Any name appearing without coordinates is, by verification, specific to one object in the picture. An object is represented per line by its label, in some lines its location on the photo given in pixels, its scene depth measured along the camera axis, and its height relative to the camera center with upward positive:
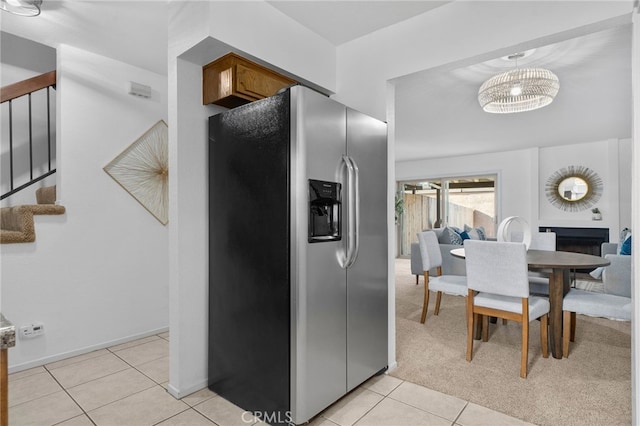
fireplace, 6.41 -0.56
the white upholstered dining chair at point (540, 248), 3.62 -0.45
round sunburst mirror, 6.55 +0.43
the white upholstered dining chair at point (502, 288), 2.42 -0.58
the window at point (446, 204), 8.18 +0.14
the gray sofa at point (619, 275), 3.37 -0.67
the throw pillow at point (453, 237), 5.39 -0.43
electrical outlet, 2.48 -0.88
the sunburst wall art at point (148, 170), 3.08 +0.38
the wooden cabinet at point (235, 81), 2.09 +0.83
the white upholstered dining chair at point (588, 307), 2.49 -0.74
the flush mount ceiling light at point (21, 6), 2.14 +1.31
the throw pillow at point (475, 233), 5.70 -0.40
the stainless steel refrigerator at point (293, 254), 1.77 -0.25
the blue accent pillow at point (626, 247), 4.09 -0.47
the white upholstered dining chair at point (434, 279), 3.28 -0.70
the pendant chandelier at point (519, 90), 3.08 +1.13
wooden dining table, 2.61 -0.56
